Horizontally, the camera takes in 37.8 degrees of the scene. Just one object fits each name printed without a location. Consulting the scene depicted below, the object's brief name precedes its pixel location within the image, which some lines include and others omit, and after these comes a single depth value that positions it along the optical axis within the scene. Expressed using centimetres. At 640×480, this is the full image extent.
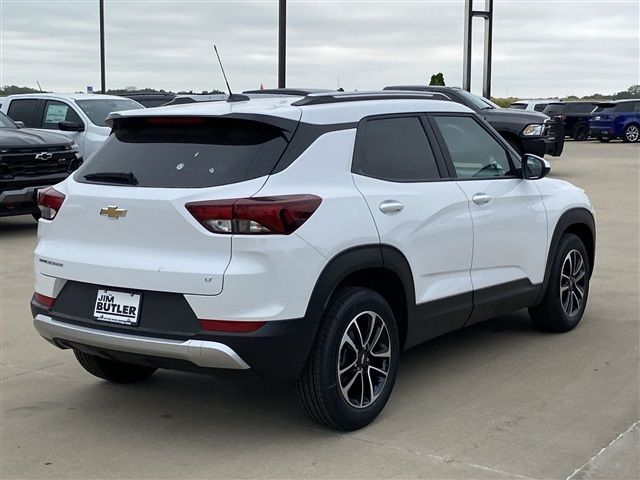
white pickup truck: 1512
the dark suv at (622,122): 3462
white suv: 443
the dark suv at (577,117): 3762
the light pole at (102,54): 3601
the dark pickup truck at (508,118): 1789
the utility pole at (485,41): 3003
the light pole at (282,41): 1994
